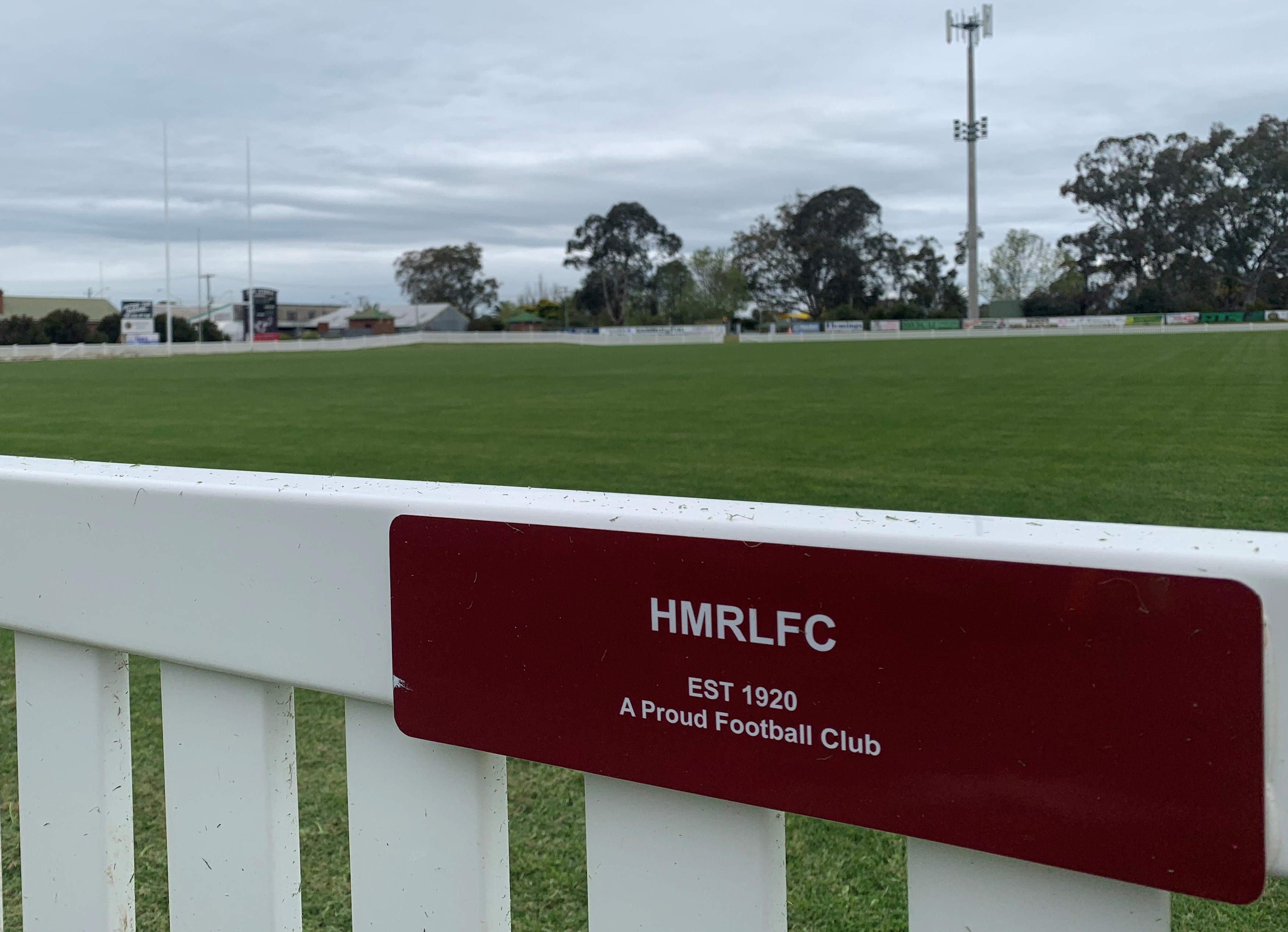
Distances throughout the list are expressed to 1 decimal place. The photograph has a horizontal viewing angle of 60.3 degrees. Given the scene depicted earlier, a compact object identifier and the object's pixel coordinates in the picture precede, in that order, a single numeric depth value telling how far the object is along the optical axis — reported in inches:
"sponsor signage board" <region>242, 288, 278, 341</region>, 3233.3
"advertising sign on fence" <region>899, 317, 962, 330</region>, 3056.1
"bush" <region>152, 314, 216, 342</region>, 2536.9
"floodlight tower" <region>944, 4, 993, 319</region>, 3014.3
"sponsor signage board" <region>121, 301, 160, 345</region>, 2440.9
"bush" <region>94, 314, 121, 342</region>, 2628.0
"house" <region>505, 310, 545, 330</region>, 4060.0
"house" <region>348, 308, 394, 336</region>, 4119.1
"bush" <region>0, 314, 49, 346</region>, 2402.8
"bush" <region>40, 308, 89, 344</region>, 2412.6
